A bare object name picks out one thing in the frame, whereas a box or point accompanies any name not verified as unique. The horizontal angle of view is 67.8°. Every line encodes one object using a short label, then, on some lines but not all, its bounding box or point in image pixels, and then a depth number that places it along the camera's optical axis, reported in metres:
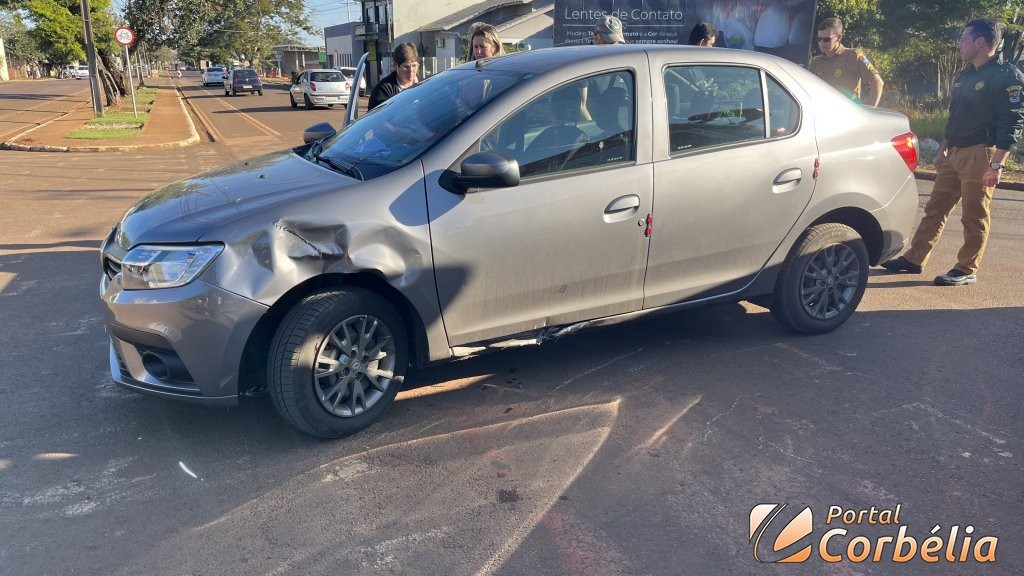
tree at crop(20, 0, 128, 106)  26.05
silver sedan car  3.29
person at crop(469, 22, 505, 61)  6.54
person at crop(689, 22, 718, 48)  7.27
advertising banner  15.03
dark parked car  42.00
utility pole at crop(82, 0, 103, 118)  20.23
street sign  19.52
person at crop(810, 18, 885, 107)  6.89
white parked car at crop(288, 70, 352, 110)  29.14
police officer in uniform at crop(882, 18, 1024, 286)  5.55
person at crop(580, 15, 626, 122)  6.74
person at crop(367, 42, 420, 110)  6.34
